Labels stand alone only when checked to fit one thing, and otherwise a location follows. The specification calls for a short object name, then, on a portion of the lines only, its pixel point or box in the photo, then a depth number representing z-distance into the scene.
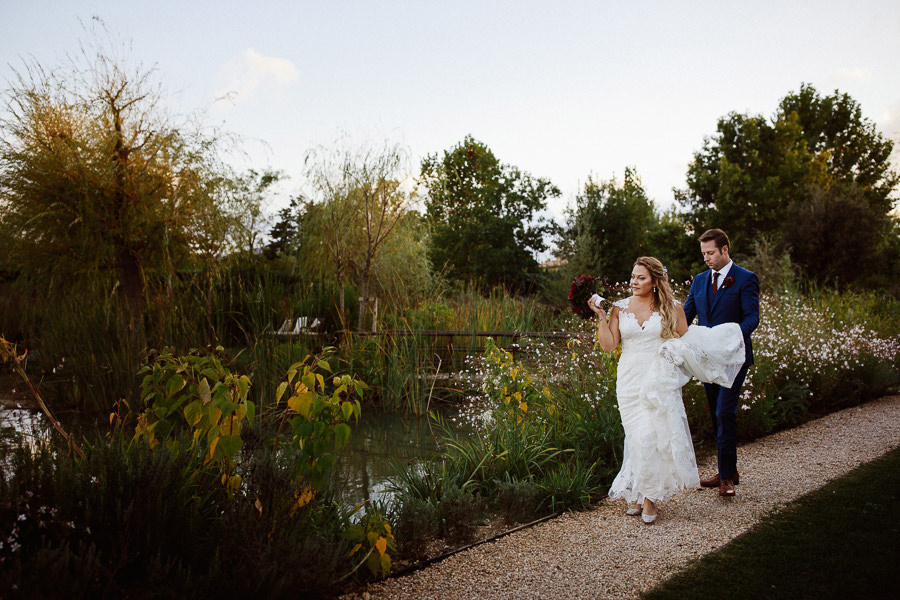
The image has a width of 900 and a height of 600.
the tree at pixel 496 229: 29.06
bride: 3.91
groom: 4.48
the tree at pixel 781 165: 28.52
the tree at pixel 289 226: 13.66
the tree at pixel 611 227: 23.91
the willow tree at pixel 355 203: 10.98
